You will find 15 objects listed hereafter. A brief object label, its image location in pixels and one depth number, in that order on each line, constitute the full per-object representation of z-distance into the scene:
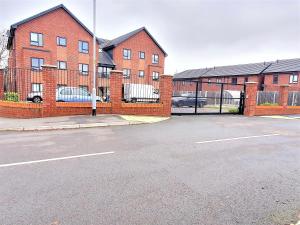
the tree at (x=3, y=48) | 33.42
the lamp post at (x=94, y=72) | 11.98
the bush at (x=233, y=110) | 17.75
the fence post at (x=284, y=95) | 19.19
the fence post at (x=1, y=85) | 13.18
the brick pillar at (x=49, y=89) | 11.20
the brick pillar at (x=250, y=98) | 16.75
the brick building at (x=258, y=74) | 36.72
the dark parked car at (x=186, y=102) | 23.06
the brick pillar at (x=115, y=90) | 12.77
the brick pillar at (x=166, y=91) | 13.77
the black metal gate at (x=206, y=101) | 16.61
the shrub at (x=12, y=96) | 12.58
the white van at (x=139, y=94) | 14.43
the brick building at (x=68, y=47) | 26.38
